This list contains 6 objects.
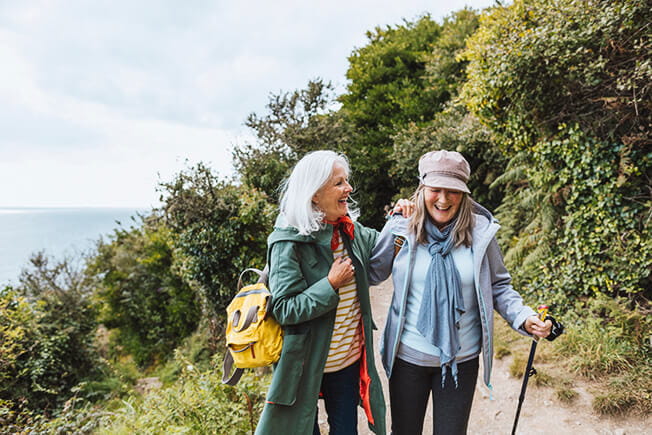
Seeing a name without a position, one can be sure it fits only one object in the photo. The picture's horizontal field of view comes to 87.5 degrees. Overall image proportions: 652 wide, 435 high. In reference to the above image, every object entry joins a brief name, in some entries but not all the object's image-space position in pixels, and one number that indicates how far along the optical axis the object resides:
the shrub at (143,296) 9.58
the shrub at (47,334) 6.17
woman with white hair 1.73
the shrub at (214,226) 6.19
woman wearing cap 1.80
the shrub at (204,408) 2.74
